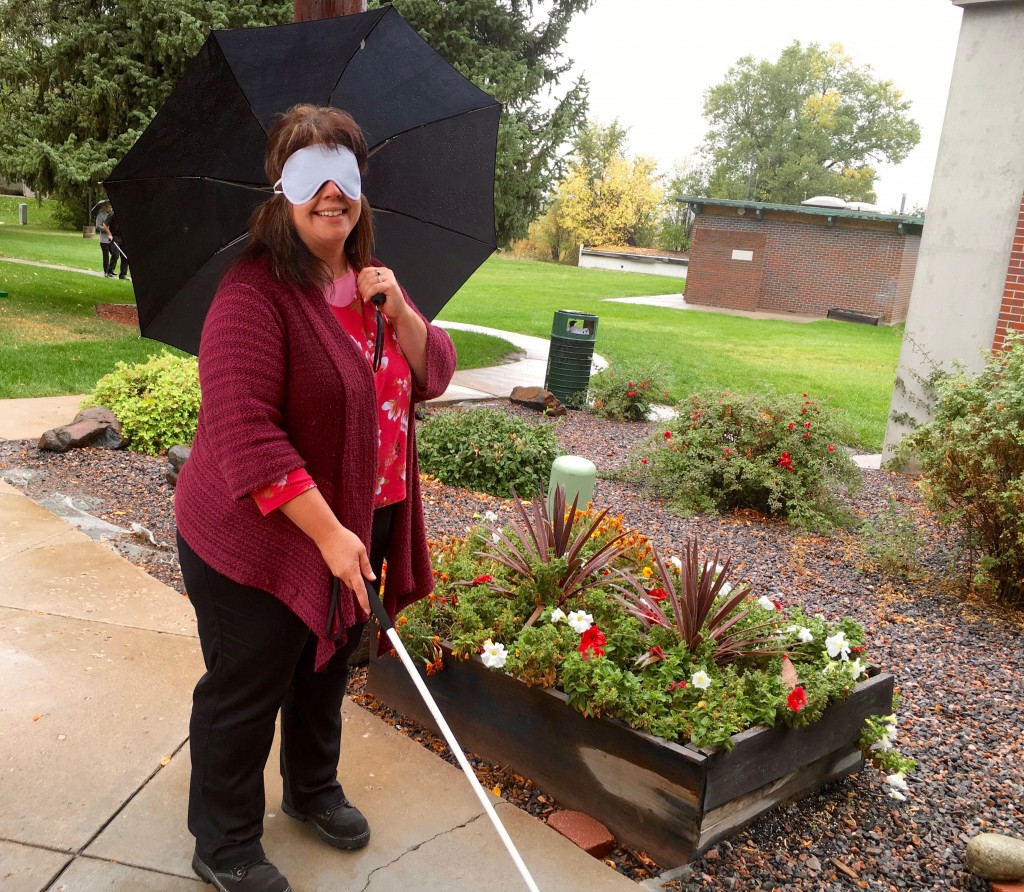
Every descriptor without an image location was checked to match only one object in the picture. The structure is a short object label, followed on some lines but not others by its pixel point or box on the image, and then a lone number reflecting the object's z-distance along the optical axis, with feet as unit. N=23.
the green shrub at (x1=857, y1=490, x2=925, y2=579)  17.08
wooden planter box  8.17
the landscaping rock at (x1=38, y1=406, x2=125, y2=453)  20.21
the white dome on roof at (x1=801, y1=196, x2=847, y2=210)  107.24
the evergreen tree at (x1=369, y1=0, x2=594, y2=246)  40.29
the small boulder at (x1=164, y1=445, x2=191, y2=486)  18.15
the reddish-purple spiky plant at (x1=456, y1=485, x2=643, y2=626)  10.49
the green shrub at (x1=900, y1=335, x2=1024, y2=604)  15.24
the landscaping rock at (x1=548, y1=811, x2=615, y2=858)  8.52
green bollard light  15.33
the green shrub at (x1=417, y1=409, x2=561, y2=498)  20.48
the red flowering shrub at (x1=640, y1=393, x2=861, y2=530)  19.95
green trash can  32.81
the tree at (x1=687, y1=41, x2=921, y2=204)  213.05
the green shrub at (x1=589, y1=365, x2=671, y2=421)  31.04
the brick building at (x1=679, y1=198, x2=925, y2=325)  98.48
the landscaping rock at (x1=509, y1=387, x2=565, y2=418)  31.12
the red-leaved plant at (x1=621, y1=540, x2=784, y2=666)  9.48
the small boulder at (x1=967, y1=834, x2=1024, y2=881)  8.25
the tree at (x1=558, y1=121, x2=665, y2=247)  176.86
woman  6.06
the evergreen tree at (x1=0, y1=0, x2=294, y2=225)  37.35
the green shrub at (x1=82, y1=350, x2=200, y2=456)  20.94
